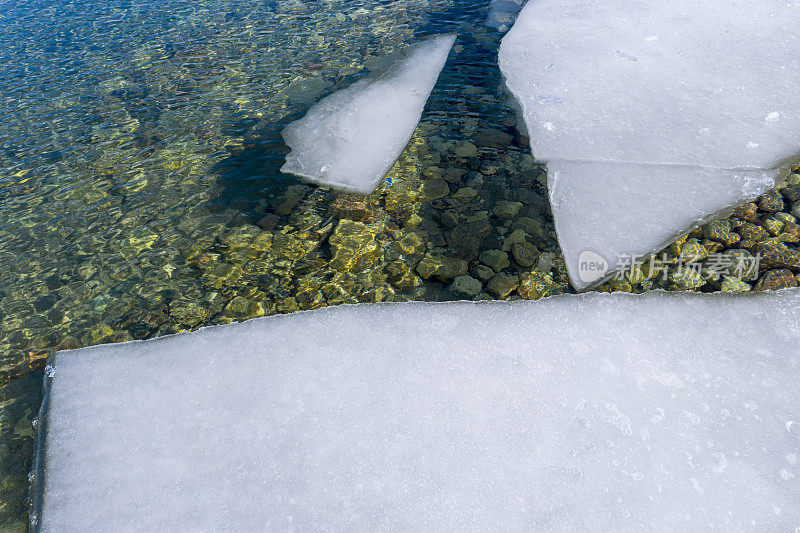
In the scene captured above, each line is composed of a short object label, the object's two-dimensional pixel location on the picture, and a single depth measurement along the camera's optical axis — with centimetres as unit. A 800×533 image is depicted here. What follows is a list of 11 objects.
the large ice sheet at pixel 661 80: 329
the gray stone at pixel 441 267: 281
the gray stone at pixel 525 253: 283
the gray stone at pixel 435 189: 334
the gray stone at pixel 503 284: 270
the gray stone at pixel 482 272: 278
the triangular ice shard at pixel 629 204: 270
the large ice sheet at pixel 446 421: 172
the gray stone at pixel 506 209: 313
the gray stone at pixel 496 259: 283
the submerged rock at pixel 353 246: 295
